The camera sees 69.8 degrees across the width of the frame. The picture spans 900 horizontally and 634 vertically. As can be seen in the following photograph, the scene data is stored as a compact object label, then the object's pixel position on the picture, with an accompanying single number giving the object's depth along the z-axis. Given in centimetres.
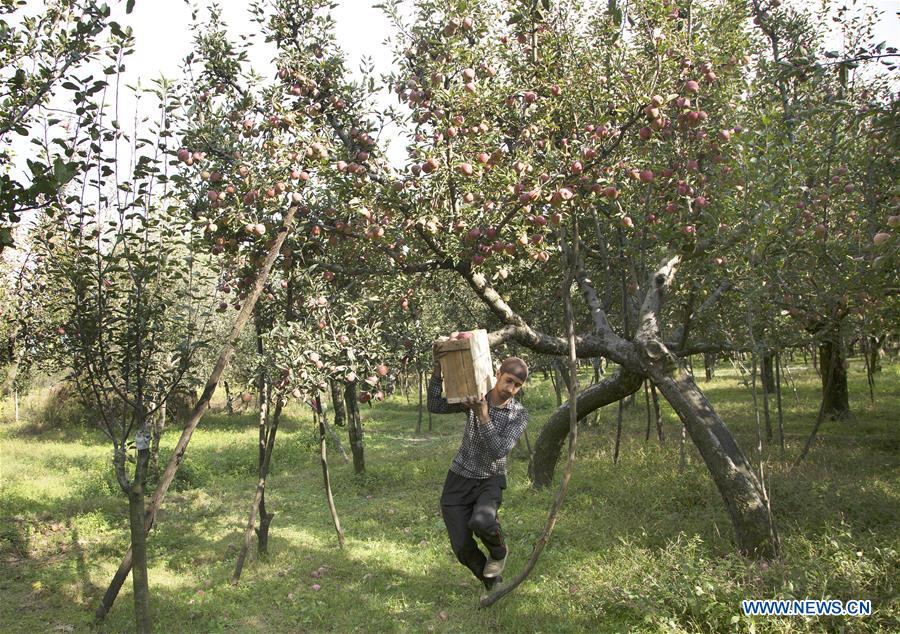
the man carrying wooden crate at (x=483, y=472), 527
